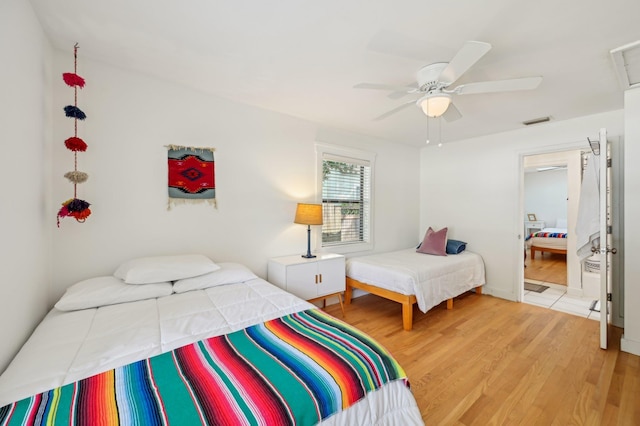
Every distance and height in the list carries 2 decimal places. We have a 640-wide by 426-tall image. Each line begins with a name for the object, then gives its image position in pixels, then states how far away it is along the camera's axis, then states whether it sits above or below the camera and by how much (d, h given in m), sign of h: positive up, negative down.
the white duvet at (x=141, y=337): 1.07 -0.64
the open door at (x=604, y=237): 2.42 -0.26
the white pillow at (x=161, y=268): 1.94 -0.44
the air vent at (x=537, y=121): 3.25 +1.11
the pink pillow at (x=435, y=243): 3.96 -0.51
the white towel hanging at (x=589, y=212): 2.84 -0.04
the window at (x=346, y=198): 3.64 +0.18
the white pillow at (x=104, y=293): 1.70 -0.55
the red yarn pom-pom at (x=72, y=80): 1.80 +0.90
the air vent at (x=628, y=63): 1.83 +1.09
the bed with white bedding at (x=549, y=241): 5.85 -0.74
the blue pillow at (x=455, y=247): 4.01 -0.57
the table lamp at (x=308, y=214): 3.04 -0.04
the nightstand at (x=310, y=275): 2.80 -0.71
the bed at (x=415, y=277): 2.95 -0.82
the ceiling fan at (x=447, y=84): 1.56 +0.88
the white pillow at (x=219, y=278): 2.06 -0.56
